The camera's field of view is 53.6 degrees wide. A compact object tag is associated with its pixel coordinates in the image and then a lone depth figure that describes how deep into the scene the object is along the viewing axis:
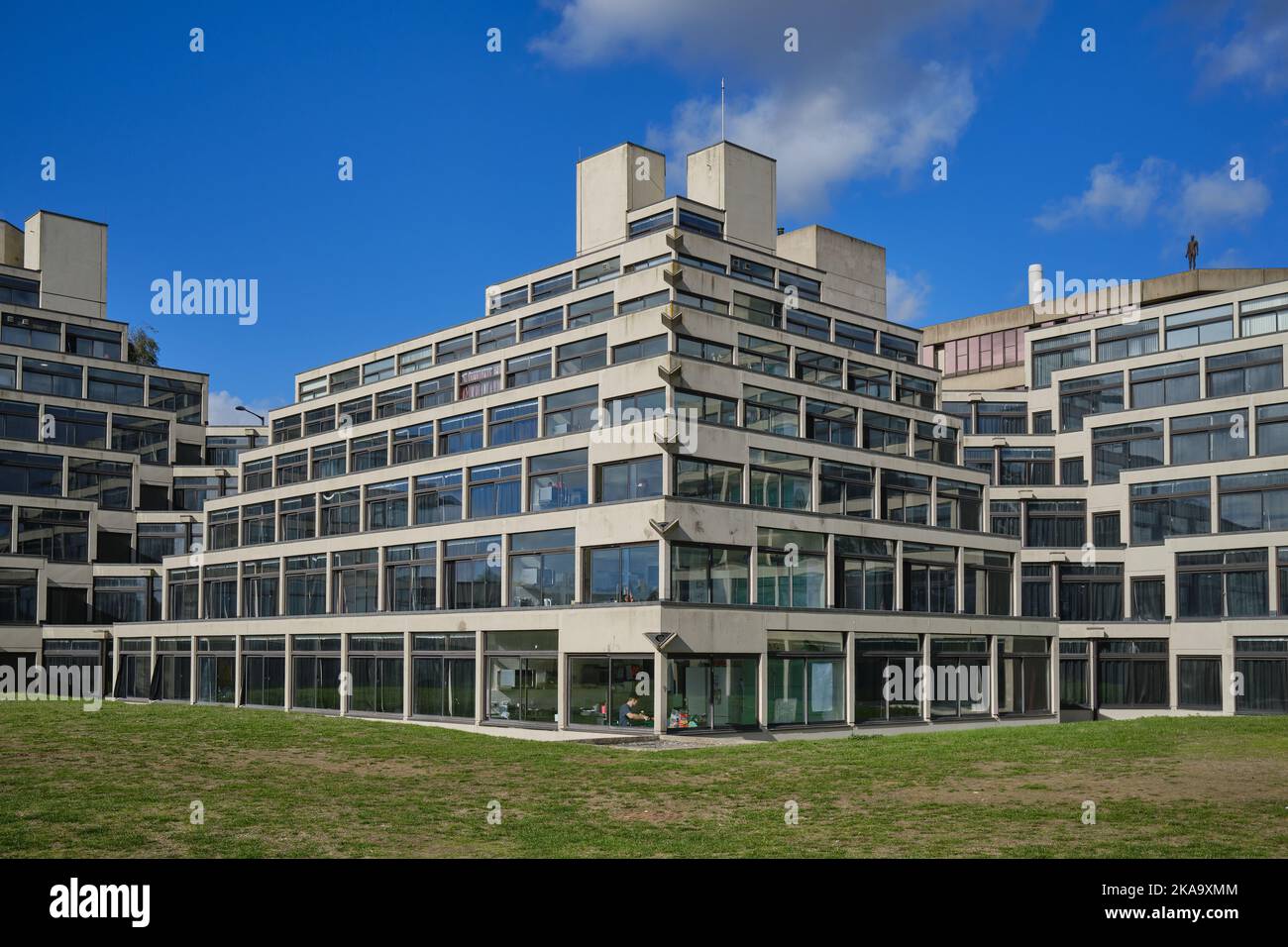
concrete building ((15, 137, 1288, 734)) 46.84
